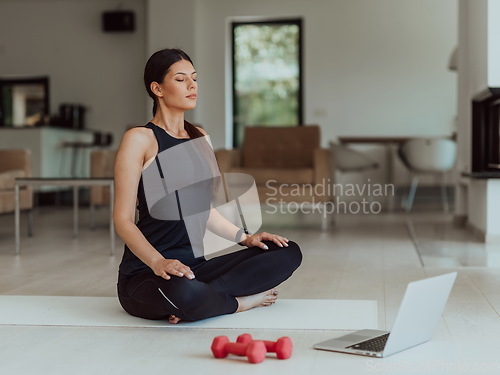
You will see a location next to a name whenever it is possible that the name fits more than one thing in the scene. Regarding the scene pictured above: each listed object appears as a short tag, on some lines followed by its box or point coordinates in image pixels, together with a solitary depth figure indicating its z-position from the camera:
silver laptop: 1.97
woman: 2.34
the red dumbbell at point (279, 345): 1.99
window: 9.80
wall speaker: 10.09
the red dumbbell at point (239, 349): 1.95
